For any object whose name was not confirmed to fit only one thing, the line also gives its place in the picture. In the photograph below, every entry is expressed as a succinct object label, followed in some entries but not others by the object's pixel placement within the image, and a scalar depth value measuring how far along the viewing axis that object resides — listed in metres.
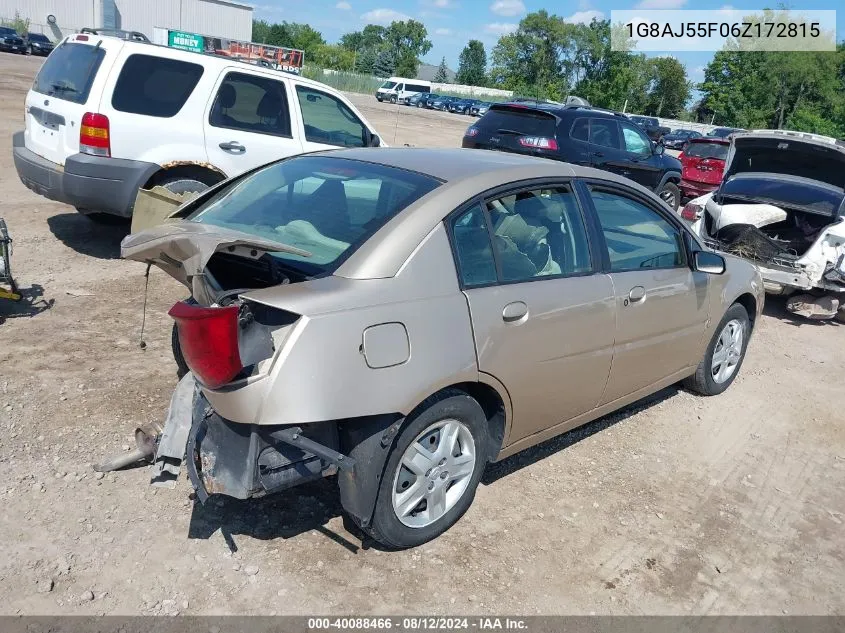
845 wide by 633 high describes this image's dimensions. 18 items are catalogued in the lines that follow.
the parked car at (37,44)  47.03
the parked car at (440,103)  58.34
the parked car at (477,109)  55.09
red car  15.55
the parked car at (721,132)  33.46
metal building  64.25
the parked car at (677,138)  42.85
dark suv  12.09
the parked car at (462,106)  56.08
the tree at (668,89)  82.00
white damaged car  7.91
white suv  6.64
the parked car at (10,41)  45.22
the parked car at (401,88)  55.78
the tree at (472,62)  123.62
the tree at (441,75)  114.81
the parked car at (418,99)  58.27
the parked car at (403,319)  2.85
